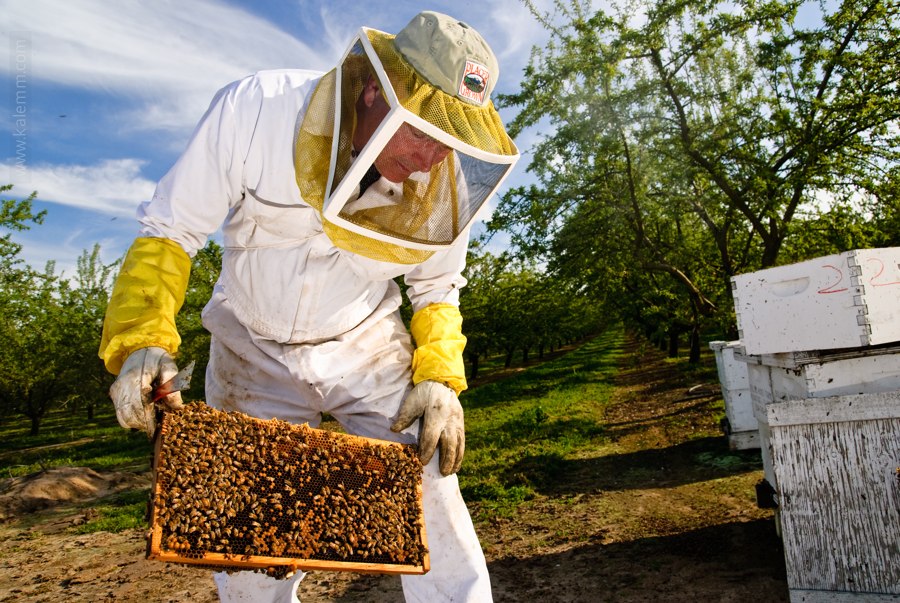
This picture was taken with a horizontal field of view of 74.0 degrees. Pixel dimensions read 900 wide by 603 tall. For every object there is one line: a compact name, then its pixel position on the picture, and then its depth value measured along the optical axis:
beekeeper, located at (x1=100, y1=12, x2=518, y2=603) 2.03
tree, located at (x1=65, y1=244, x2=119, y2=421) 13.16
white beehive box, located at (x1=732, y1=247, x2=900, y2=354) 3.04
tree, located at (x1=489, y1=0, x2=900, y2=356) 7.56
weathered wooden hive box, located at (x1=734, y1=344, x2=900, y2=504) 3.10
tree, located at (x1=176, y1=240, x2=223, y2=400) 11.27
